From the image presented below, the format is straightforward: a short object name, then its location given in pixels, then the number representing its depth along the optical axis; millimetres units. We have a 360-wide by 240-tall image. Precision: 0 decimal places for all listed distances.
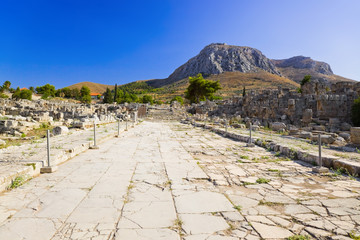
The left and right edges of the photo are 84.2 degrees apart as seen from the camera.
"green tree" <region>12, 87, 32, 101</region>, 55138
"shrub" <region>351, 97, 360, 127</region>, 18391
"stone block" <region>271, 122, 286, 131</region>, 15844
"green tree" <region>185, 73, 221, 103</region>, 47569
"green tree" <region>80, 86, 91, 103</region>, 71312
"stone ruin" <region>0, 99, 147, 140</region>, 11852
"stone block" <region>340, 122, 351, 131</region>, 17117
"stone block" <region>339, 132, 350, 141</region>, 11867
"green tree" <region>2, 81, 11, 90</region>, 70344
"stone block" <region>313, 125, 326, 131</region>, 16203
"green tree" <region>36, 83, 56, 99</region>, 75438
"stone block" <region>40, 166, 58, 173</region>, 4144
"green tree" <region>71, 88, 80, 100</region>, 82175
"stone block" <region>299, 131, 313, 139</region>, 10703
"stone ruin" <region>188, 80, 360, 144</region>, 19436
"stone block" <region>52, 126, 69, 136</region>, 10016
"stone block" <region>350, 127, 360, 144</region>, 8320
